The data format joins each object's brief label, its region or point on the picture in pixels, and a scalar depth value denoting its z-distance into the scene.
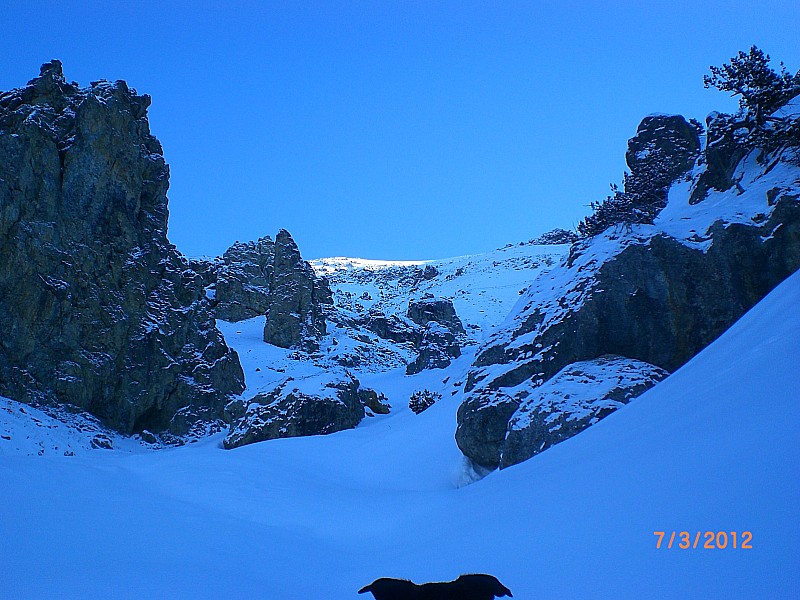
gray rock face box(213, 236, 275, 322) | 48.56
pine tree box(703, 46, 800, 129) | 12.95
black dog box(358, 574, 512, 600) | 2.84
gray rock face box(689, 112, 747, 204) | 14.04
